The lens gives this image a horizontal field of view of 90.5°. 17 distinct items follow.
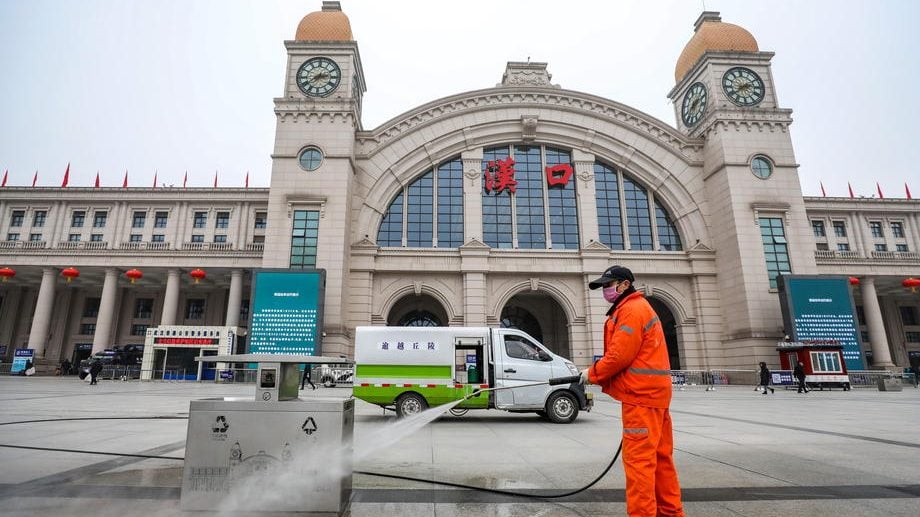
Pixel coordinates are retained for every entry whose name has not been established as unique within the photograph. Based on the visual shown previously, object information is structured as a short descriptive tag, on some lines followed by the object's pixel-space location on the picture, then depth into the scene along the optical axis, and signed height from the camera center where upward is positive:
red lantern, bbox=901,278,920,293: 29.88 +4.67
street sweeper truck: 11.22 -0.25
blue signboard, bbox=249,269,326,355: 26.08 +2.84
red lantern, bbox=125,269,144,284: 30.73 +5.88
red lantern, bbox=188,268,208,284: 31.63 +6.03
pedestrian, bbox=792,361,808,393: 22.81 -0.89
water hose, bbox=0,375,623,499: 4.20 -1.33
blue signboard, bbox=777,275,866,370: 27.58 +2.73
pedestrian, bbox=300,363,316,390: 23.60 -0.59
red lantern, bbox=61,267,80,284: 31.17 +6.06
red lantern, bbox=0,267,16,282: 29.99 +5.89
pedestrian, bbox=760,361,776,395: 21.64 -0.90
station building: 29.94 +9.92
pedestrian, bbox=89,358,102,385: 22.77 -0.32
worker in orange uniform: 3.54 -0.32
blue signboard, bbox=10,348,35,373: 32.59 +0.42
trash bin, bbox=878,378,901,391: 23.94 -1.48
